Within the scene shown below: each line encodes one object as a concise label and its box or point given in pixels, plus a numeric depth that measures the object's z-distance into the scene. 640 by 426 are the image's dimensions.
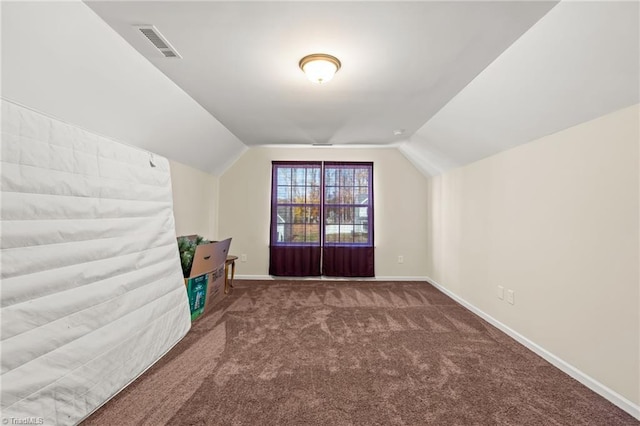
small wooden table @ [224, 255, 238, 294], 3.58
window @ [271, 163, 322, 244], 4.43
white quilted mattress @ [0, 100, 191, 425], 1.27
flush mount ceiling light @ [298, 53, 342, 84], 1.83
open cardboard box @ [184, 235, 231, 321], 2.72
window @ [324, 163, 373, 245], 4.44
